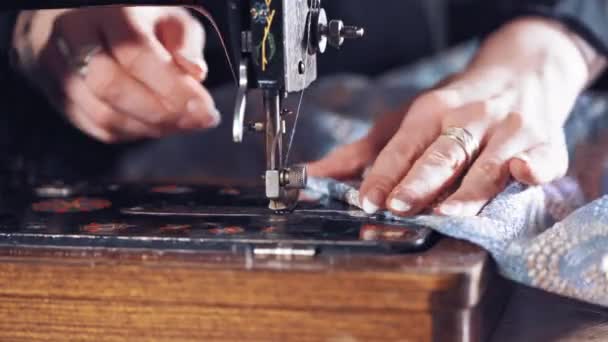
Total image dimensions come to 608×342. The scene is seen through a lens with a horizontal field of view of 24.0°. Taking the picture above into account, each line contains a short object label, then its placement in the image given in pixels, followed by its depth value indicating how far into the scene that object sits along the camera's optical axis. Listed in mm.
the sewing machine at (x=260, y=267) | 565
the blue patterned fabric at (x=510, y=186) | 599
